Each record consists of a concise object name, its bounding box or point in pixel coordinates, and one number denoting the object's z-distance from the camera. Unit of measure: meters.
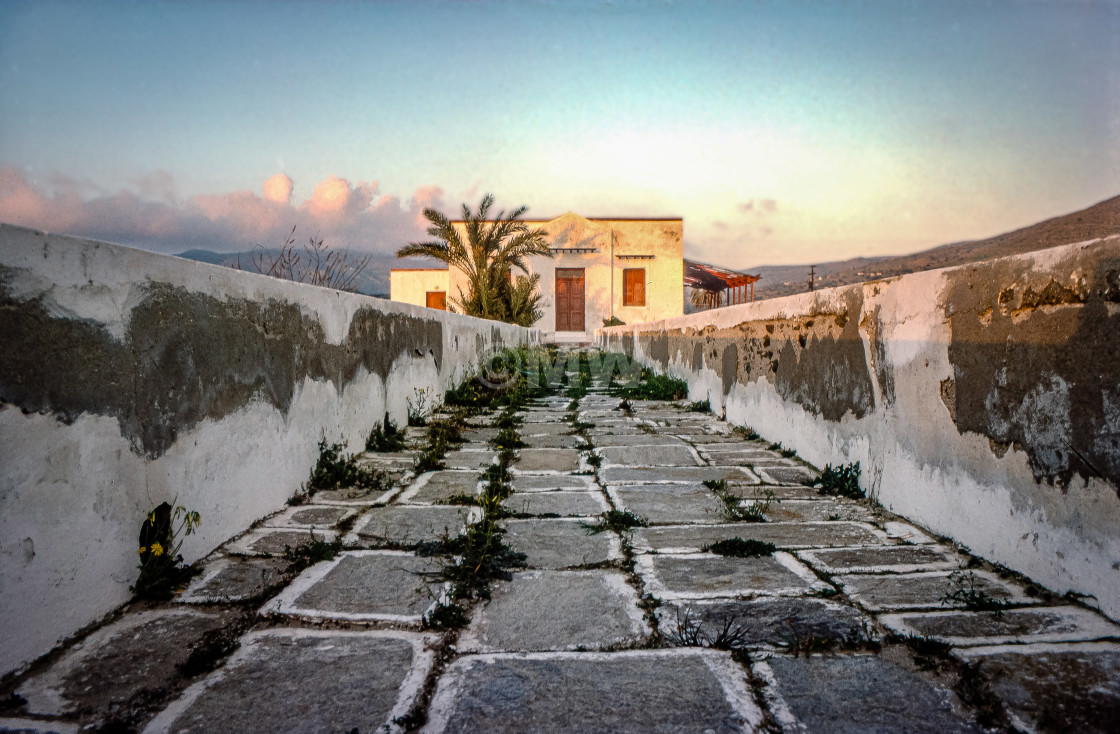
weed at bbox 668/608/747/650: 1.36
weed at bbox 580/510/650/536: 2.17
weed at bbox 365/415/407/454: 3.49
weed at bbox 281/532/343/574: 1.81
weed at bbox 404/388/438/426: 4.39
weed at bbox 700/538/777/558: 1.92
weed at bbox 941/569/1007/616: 1.50
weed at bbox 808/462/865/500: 2.62
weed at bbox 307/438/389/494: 2.70
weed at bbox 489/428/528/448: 3.71
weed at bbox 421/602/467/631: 1.45
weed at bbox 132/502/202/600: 1.58
